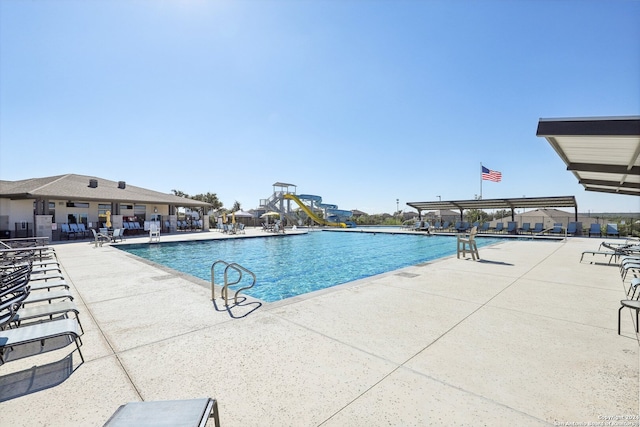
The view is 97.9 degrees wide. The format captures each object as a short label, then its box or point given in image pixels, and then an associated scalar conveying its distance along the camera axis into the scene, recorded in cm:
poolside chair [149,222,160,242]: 1587
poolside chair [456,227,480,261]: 891
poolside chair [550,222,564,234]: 2061
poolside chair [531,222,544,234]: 2111
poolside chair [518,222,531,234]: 2178
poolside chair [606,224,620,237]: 1937
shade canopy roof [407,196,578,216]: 1953
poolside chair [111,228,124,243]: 1533
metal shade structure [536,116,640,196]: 425
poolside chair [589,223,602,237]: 1931
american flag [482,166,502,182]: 2155
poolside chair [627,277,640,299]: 388
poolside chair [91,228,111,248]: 1331
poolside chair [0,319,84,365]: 240
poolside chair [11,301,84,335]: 306
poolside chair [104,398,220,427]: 127
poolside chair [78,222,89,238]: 1844
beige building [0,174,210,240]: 1695
